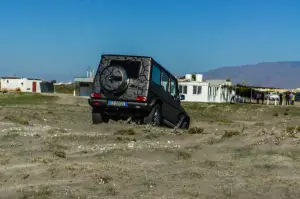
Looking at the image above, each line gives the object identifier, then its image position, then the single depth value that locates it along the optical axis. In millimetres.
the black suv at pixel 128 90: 16016
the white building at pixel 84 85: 71938
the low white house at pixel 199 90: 64938
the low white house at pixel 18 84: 91562
